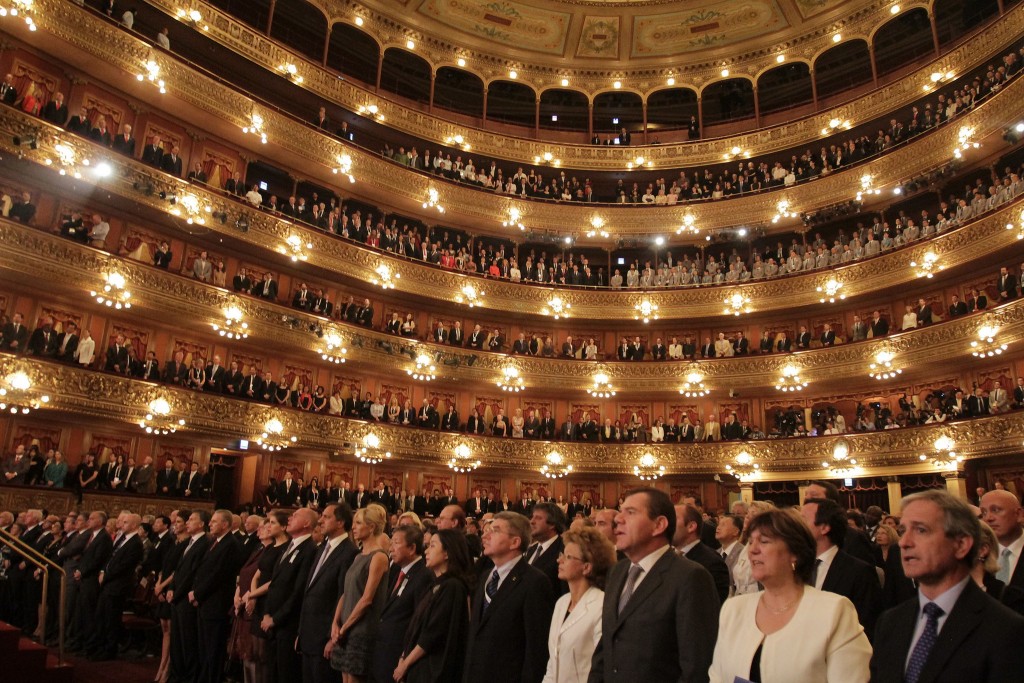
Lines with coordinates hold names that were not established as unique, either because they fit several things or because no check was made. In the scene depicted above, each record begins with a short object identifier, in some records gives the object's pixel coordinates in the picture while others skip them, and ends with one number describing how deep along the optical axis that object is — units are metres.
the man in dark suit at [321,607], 5.36
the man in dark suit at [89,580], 8.36
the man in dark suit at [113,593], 8.20
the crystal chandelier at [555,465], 21.81
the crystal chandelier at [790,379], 21.17
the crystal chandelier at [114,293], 15.44
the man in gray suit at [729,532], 5.71
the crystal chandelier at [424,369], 21.17
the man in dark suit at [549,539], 4.89
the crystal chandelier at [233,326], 17.59
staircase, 5.89
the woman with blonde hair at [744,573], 4.95
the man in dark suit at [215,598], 6.65
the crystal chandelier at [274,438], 17.55
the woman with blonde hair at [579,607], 3.45
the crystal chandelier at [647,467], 21.97
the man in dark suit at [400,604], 4.63
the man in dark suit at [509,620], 3.87
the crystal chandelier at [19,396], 13.47
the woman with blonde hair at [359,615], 5.02
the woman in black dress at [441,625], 4.19
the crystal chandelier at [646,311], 23.80
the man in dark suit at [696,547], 4.43
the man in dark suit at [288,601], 5.64
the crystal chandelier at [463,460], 20.81
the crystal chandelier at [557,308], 23.55
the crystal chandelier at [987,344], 17.11
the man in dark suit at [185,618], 6.89
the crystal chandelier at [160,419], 15.52
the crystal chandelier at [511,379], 22.27
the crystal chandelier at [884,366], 19.48
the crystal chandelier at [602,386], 23.03
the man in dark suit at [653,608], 2.86
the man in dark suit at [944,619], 2.11
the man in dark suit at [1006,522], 4.27
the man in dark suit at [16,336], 13.76
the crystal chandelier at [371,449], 19.39
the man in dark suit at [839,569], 3.71
